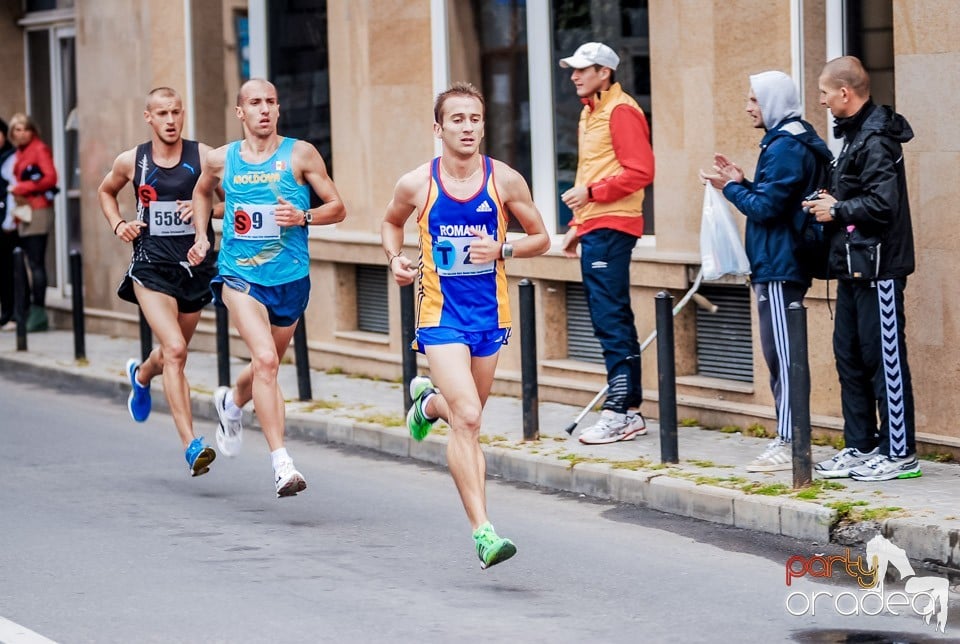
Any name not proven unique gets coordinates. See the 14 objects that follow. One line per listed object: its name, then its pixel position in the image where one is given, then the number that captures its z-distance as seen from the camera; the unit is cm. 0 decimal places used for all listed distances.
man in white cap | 1061
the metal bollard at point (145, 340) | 1420
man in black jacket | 894
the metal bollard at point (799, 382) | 885
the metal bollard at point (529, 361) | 1070
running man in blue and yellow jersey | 792
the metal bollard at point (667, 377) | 976
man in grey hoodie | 944
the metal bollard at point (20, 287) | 1620
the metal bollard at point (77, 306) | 1487
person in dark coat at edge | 1806
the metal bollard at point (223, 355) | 1351
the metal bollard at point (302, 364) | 1288
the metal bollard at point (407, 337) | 1169
